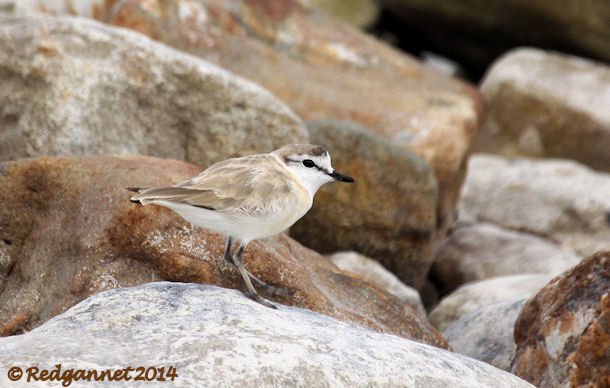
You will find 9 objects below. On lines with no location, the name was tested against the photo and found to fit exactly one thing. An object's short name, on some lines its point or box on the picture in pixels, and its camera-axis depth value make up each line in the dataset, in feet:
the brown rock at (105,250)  45.62
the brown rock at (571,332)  43.37
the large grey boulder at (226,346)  33.37
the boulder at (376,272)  62.85
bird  41.81
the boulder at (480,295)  62.69
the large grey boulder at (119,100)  59.62
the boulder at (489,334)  52.42
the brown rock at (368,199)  69.41
